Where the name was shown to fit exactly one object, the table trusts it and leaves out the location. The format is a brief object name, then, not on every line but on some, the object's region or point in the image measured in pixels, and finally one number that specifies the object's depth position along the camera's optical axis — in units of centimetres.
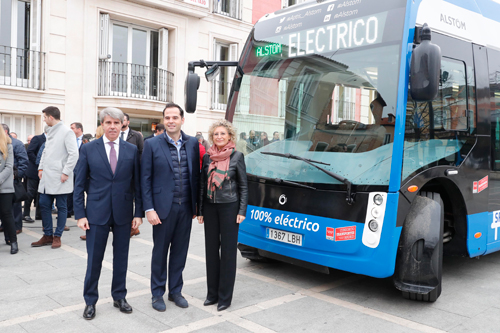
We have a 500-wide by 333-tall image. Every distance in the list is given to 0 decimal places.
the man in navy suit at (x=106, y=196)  396
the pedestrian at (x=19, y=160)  664
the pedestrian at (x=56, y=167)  652
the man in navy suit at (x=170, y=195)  410
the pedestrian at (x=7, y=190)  611
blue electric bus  425
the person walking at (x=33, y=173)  807
